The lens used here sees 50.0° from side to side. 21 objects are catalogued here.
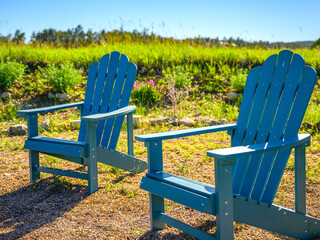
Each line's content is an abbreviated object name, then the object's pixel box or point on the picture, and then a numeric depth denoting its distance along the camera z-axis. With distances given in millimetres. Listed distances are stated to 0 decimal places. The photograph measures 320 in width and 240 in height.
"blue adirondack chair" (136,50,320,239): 1686
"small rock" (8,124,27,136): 5035
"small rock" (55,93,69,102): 6371
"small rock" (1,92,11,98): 6512
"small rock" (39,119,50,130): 5195
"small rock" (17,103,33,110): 6165
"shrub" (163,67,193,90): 6328
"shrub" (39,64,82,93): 6410
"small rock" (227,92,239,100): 6213
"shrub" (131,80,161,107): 6137
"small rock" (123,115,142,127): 5066
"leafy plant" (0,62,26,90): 6602
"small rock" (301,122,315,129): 4484
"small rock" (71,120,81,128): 5160
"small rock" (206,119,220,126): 4963
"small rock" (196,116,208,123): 5015
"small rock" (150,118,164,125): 5184
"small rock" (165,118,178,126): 5131
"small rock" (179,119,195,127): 4989
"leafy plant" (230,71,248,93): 6281
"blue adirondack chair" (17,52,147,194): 2828
